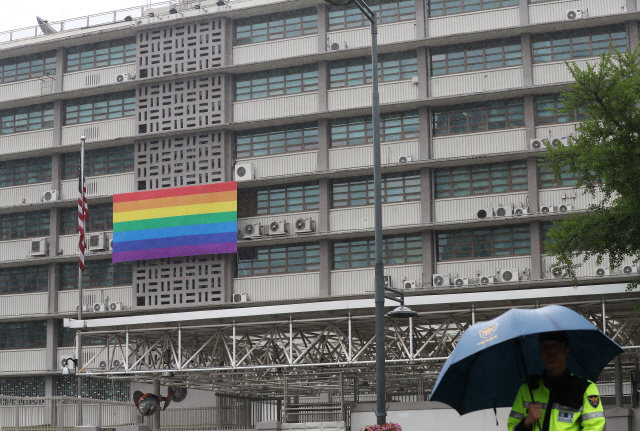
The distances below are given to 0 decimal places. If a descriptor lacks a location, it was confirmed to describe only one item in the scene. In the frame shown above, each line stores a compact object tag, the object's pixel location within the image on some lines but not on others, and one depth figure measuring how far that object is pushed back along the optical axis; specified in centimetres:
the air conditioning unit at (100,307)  4091
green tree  2102
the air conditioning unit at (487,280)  3588
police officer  649
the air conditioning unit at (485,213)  3678
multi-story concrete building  3725
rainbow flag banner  3934
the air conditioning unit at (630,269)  3453
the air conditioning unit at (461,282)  3647
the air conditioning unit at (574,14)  3697
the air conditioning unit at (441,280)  3666
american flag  3431
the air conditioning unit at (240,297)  3875
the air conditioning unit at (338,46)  3953
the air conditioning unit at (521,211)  3653
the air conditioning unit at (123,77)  4247
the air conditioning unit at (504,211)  3648
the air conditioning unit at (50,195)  4288
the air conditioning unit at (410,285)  3709
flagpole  2962
